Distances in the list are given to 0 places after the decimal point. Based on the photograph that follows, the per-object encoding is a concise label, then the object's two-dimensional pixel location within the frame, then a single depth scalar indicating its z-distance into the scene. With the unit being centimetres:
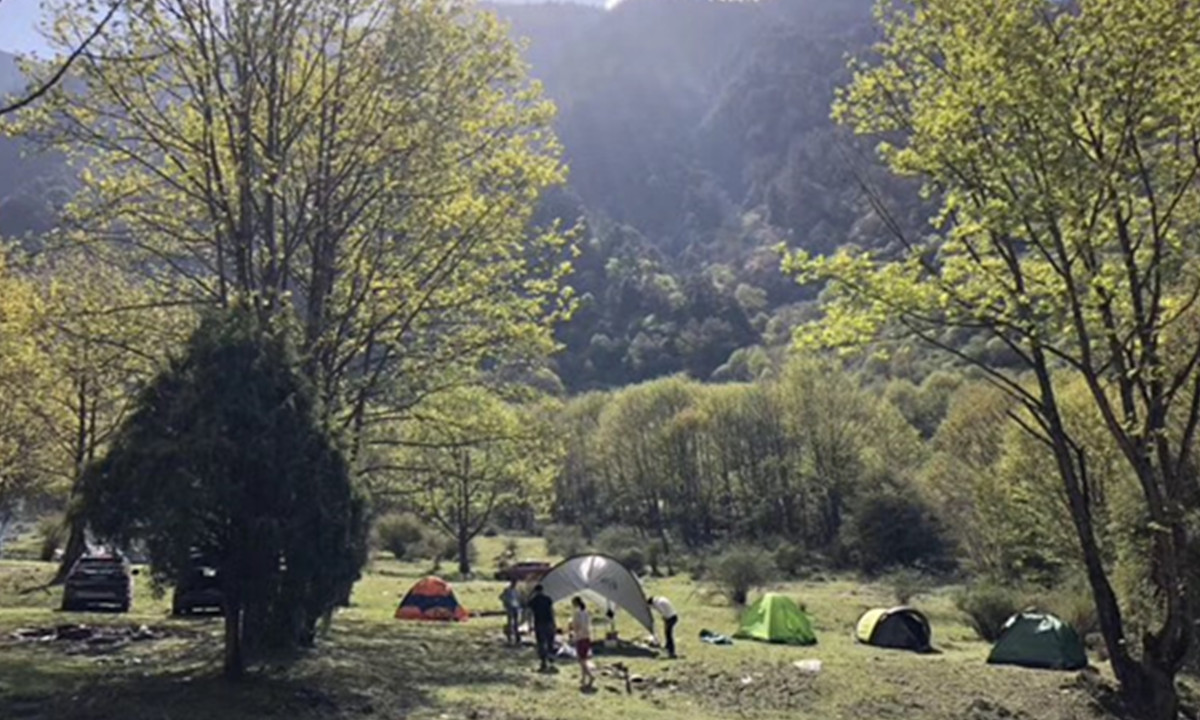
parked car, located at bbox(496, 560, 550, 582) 3425
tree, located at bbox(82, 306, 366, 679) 1174
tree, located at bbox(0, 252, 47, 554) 2103
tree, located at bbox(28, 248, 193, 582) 1881
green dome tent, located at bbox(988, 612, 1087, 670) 2161
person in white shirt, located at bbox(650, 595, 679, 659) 2077
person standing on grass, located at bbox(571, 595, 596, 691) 1663
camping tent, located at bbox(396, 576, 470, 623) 2762
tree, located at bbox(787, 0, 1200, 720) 1245
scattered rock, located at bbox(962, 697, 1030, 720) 1605
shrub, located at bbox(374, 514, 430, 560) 6116
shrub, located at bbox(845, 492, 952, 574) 5094
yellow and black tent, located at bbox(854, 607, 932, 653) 2506
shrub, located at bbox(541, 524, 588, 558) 6088
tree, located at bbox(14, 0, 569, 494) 1842
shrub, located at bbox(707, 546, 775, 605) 3519
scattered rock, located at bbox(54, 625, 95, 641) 1768
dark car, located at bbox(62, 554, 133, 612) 2381
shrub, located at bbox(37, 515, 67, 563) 4325
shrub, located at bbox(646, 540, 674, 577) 5347
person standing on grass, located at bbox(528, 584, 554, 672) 1845
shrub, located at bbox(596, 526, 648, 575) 5478
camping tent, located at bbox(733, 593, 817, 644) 2453
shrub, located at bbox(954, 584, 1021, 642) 2770
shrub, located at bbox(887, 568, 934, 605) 3838
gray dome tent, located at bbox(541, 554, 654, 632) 2300
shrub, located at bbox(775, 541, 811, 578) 5231
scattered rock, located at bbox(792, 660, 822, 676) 1858
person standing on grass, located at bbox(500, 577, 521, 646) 2191
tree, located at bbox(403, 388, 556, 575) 2164
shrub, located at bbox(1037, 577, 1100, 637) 2595
